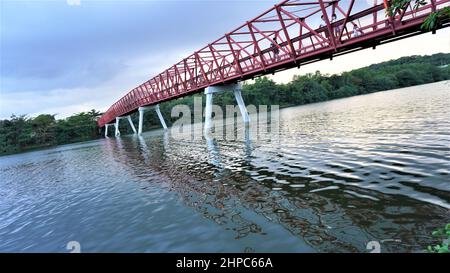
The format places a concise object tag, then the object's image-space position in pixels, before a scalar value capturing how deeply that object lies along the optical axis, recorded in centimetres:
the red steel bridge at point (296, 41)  1756
